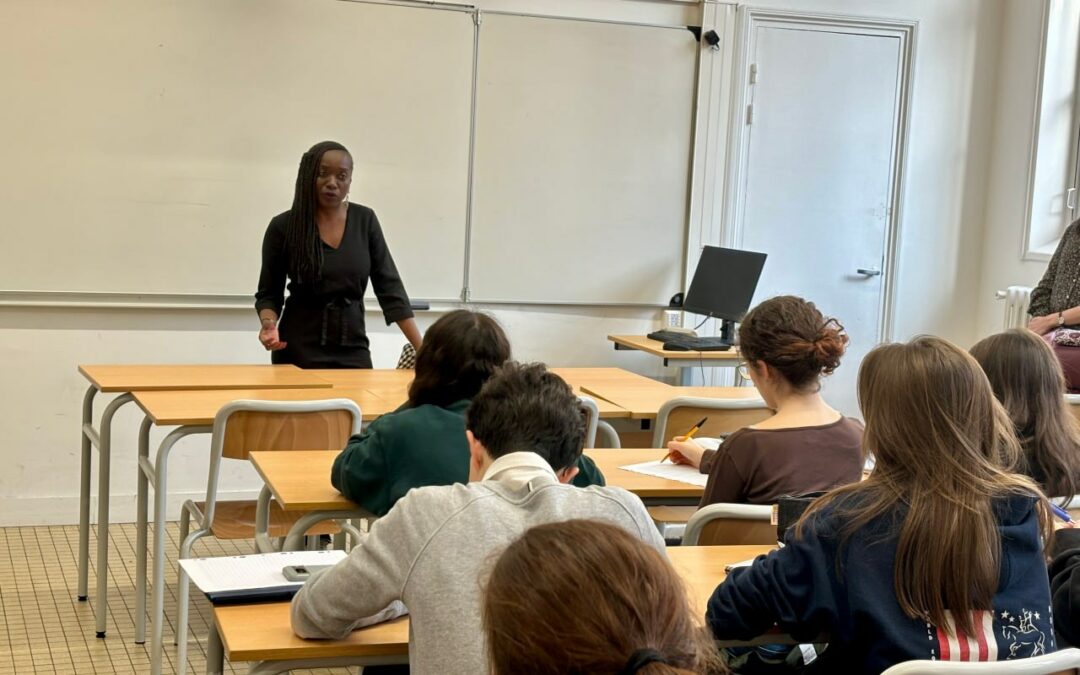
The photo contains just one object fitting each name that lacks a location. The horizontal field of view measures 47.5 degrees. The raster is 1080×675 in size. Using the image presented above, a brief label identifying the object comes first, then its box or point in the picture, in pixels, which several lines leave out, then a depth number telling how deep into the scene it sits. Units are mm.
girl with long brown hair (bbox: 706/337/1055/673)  1733
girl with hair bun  2484
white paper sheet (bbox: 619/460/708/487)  2939
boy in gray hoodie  1587
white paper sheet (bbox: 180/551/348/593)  1956
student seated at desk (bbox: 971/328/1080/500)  2434
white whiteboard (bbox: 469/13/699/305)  5719
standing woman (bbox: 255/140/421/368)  4371
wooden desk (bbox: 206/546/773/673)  1773
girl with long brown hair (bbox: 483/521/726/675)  894
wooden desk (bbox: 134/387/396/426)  3350
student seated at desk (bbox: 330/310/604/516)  2432
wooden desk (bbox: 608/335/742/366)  5484
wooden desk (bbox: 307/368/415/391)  4047
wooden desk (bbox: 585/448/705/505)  2822
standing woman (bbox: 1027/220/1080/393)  4679
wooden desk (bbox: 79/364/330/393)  3857
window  6211
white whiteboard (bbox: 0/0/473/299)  5047
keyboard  5516
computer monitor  5582
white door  6164
